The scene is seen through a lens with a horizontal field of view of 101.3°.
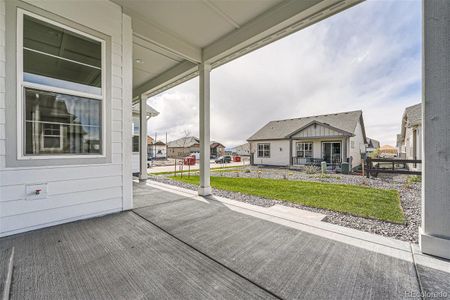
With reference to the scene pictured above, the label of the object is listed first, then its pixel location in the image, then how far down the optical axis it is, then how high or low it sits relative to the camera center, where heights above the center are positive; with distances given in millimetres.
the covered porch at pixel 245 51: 1761 +2076
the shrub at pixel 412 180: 5989 -1142
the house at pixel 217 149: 38912 +111
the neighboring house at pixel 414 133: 8414 +794
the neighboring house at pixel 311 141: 12258 +616
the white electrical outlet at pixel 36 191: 2372 -536
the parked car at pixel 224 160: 21719 -1250
